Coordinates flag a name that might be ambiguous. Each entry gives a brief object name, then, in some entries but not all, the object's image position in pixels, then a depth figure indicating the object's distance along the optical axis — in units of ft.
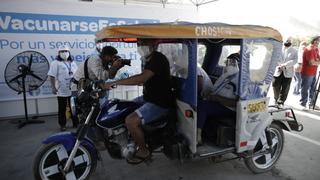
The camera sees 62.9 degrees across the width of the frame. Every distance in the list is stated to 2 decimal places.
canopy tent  25.37
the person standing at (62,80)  16.65
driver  9.29
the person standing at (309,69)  20.75
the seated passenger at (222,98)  10.09
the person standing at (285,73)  20.85
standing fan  17.30
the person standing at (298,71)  23.31
